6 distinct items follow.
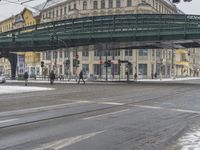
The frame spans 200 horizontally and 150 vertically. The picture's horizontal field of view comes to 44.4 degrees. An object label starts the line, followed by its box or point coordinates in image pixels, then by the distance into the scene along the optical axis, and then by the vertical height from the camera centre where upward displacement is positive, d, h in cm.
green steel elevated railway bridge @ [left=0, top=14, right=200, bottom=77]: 2986 +533
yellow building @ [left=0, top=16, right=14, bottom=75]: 8229 +1556
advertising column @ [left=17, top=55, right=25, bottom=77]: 3378 +109
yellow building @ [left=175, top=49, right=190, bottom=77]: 7465 +315
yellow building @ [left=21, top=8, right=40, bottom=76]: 7358 +549
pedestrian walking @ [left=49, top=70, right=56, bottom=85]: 3025 -54
